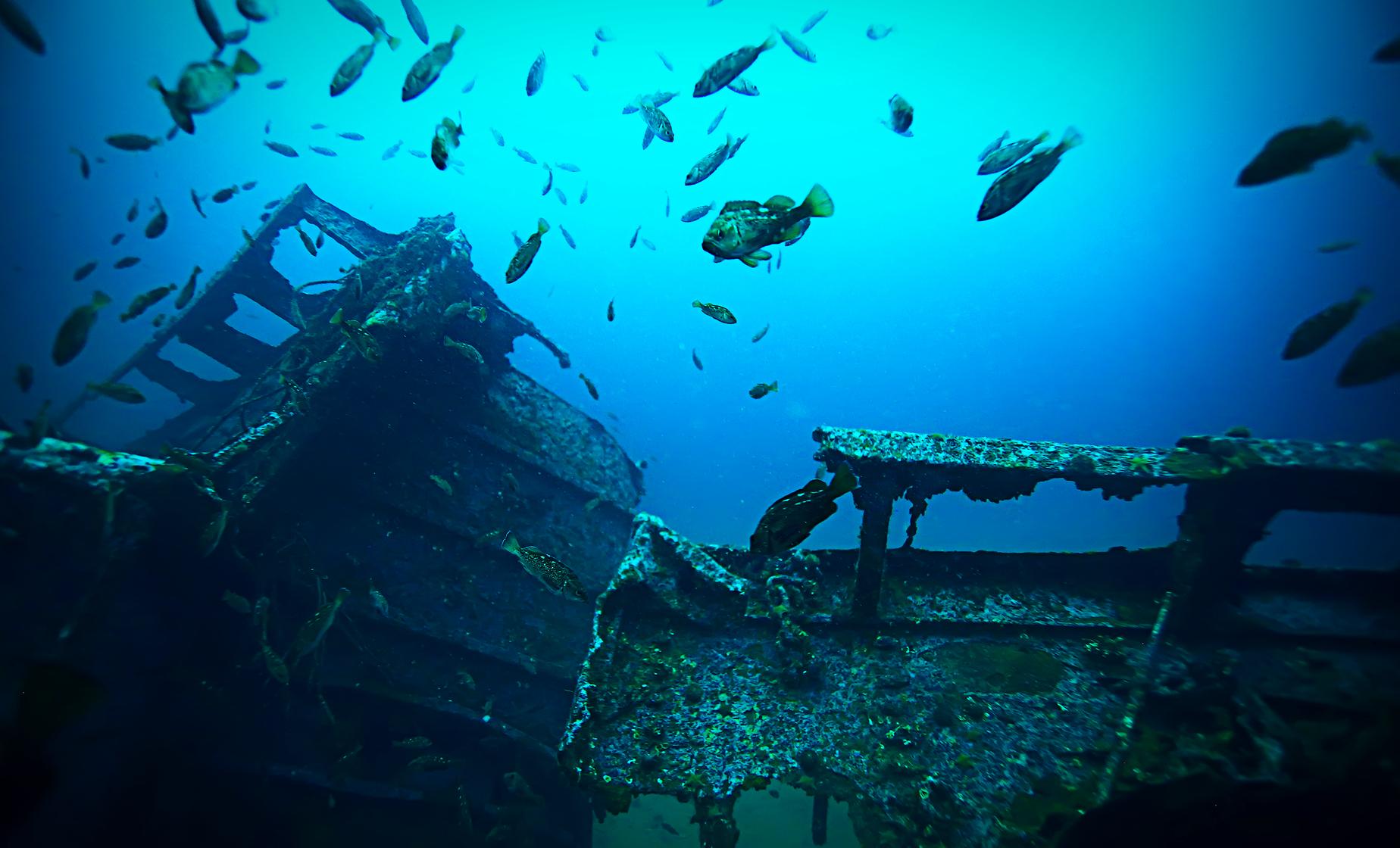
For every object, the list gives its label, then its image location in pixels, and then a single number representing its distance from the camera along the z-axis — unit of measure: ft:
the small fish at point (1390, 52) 8.47
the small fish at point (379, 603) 16.40
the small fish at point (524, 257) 12.71
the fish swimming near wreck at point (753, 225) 8.02
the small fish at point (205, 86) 9.16
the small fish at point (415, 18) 19.56
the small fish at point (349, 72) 13.60
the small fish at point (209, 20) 10.33
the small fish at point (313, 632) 12.76
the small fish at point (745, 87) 18.29
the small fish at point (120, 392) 14.83
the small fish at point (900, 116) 12.12
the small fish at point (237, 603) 13.04
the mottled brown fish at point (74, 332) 10.46
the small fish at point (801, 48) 21.43
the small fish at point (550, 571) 10.53
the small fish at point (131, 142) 15.75
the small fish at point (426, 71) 12.28
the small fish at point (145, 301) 16.05
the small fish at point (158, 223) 16.67
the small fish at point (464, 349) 19.06
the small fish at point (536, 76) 20.16
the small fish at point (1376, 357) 7.85
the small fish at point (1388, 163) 9.00
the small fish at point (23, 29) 8.59
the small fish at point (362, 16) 15.46
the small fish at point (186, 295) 18.75
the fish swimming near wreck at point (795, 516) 6.72
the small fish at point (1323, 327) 9.47
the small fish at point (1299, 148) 7.39
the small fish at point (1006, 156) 12.51
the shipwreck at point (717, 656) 8.47
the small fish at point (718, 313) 15.33
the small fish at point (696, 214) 23.47
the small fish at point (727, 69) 12.21
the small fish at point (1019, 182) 8.17
